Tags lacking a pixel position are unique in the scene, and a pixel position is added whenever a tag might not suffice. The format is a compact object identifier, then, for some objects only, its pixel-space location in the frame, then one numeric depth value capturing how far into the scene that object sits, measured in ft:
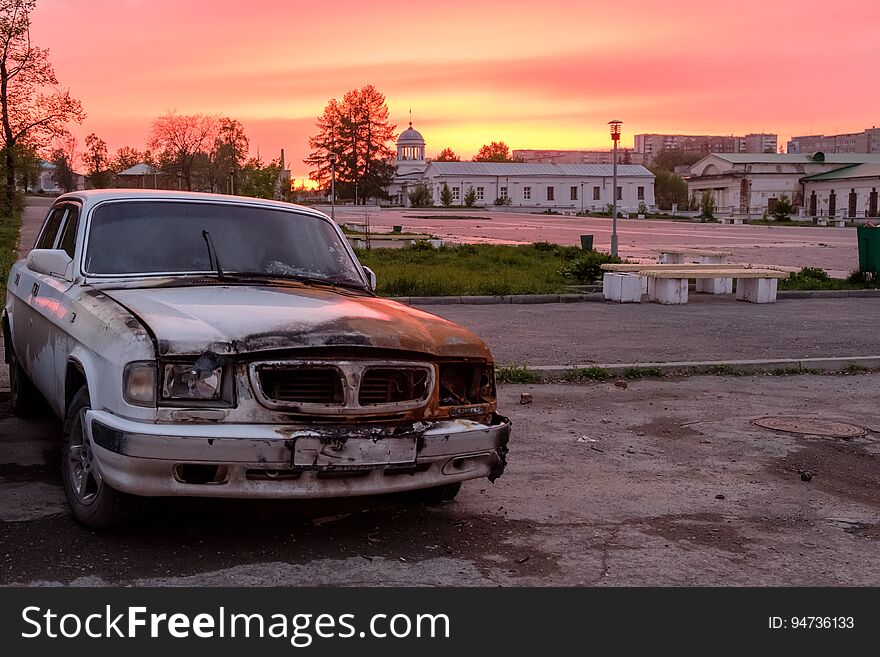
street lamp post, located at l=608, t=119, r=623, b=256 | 104.88
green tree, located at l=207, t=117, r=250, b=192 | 302.45
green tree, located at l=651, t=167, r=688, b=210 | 531.50
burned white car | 14.58
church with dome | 500.33
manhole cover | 25.18
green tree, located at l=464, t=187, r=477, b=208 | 419.33
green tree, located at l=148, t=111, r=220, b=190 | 328.49
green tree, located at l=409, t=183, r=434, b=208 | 422.41
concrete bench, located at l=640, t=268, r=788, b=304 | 56.85
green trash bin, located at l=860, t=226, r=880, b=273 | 66.44
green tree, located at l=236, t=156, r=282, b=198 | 192.24
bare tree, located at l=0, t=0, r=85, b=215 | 130.72
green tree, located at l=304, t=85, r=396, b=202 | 458.50
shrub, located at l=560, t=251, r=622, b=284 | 67.36
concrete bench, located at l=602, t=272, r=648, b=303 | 57.16
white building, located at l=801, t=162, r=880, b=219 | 366.02
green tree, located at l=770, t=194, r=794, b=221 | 308.81
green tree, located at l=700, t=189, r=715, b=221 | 311.06
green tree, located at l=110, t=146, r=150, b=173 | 419.52
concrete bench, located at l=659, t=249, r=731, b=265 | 78.28
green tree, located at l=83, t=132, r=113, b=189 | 366.80
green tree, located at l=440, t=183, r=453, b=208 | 416.26
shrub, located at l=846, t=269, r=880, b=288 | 65.92
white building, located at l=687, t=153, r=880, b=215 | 419.33
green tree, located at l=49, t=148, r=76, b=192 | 355.70
